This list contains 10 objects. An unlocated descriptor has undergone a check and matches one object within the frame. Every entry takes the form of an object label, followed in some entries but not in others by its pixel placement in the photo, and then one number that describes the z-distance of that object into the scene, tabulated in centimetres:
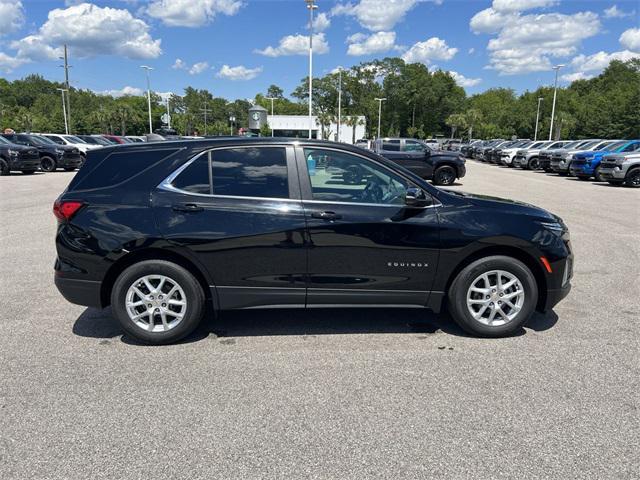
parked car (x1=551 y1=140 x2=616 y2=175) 2169
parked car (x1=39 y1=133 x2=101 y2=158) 2442
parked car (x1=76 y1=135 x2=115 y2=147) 2663
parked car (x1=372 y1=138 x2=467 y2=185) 1744
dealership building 8124
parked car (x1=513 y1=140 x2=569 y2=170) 2748
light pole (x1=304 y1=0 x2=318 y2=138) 2458
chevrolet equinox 387
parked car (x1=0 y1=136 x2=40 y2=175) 1944
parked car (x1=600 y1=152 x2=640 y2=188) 1752
